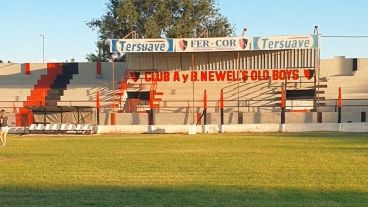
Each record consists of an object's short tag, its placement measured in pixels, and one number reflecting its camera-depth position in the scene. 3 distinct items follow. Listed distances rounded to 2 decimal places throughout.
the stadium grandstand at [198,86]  39.19
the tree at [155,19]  59.25
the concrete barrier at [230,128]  35.41
